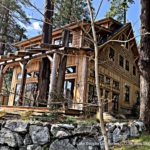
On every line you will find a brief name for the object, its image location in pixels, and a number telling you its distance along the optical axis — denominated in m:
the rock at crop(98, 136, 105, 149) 4.51
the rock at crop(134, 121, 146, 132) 5.31
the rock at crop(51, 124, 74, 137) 4.50
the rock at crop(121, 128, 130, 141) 4.93
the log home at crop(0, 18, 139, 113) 9.72
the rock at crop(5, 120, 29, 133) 4.58
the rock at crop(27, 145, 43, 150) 4.46
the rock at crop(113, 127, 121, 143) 4.87
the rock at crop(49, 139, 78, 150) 4.41
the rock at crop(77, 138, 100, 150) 4.47
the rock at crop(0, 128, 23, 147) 4.56
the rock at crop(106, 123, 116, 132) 4.97
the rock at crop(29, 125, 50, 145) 4.48
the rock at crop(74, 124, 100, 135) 4.62
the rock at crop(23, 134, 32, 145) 4.53
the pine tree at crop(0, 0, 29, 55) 16.74
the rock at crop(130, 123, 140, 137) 5.07
